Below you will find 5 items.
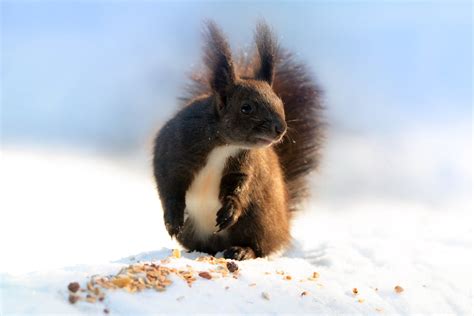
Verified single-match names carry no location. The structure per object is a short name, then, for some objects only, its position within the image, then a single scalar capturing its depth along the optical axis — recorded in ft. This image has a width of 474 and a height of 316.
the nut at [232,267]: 20.37
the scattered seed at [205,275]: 18.78
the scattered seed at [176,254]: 22.16
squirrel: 23.00
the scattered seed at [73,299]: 15.74
